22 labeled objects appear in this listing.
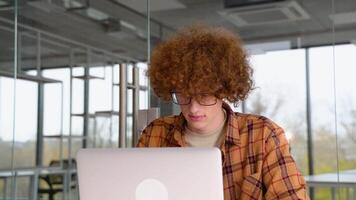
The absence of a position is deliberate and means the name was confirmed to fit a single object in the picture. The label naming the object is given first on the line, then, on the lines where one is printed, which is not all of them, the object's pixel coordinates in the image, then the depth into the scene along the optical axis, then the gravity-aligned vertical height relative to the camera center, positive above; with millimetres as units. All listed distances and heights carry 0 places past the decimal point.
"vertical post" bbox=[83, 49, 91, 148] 5133 +178
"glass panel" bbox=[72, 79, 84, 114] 5141 +200
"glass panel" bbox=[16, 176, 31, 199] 4228 -614
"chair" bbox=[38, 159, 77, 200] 4801 -657
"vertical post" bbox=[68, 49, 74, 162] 5113 +221
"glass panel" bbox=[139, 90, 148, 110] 2962 +112
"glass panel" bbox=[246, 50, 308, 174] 4520 +220
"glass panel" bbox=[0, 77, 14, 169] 4121 -5
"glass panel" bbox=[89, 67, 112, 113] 5086 +229
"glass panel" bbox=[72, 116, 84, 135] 5156 -82
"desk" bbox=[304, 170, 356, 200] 3274 -456
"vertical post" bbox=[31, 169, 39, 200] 4578 -636
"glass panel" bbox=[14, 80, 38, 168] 4566 -56
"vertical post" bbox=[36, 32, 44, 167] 4906 -32
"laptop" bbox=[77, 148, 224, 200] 862 -103
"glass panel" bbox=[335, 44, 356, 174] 3520 +91
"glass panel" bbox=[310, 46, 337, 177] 4004 +86
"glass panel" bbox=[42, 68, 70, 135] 5075 +220
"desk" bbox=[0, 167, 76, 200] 4105 -530
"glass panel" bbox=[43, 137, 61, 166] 5109 -342
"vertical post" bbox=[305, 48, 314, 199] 4333 -45
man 1137 +6
